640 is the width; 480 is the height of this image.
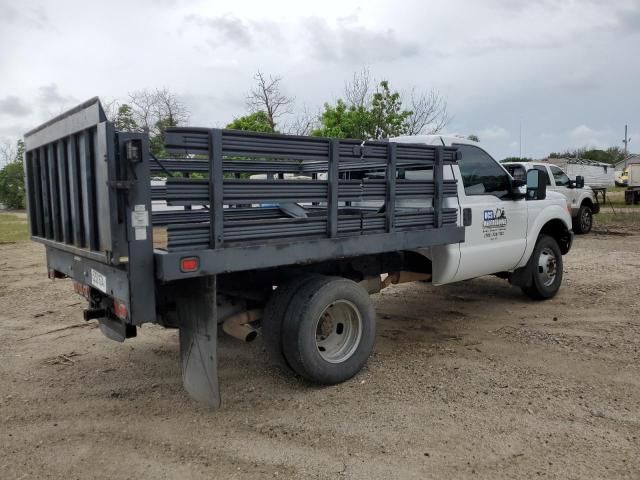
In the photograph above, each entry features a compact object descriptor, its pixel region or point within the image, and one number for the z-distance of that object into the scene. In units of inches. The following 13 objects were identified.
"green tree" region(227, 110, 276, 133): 691.4
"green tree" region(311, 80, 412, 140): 694.5
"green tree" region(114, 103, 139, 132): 888.3
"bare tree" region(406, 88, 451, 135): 789.2
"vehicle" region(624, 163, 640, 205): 1043.9
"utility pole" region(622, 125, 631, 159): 2559.1
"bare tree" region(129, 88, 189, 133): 925.8
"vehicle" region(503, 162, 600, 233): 555.5
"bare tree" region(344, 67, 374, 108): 824.3
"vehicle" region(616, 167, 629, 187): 1319.9
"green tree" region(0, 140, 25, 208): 1672.0
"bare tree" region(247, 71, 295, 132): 847.7
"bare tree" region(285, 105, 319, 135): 874.9
